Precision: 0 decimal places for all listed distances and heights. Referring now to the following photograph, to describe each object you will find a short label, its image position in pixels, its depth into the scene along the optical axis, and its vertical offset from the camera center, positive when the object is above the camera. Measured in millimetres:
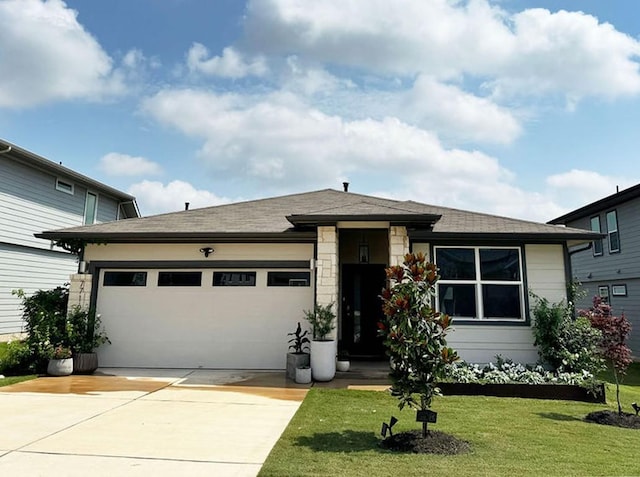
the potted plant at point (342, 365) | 8469 -1191
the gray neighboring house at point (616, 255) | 13952 +1865
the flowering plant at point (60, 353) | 8086 -963
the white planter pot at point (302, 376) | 7516 -1249
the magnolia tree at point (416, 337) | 4430 -327
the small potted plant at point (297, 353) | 7734 -907
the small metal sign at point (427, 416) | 4332 -1117
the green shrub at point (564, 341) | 7477 -611
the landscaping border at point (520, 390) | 6832 -1337
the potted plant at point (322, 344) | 7680 -711
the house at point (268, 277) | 8414 +557
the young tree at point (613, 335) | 5723 -377
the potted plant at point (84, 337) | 8359 -712
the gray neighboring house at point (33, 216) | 12984 +2870
